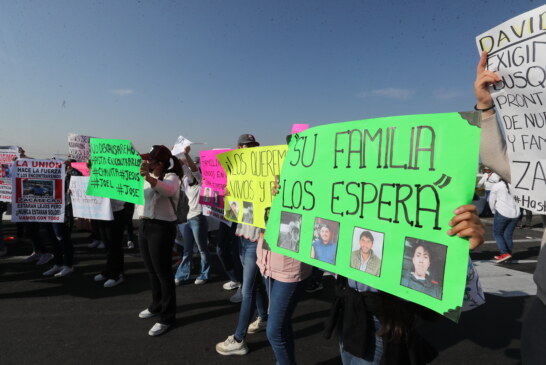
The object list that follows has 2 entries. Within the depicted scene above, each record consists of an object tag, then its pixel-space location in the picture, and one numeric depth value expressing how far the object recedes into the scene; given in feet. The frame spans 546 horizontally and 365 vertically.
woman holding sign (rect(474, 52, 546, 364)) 4.09
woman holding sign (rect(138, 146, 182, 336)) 10.55
